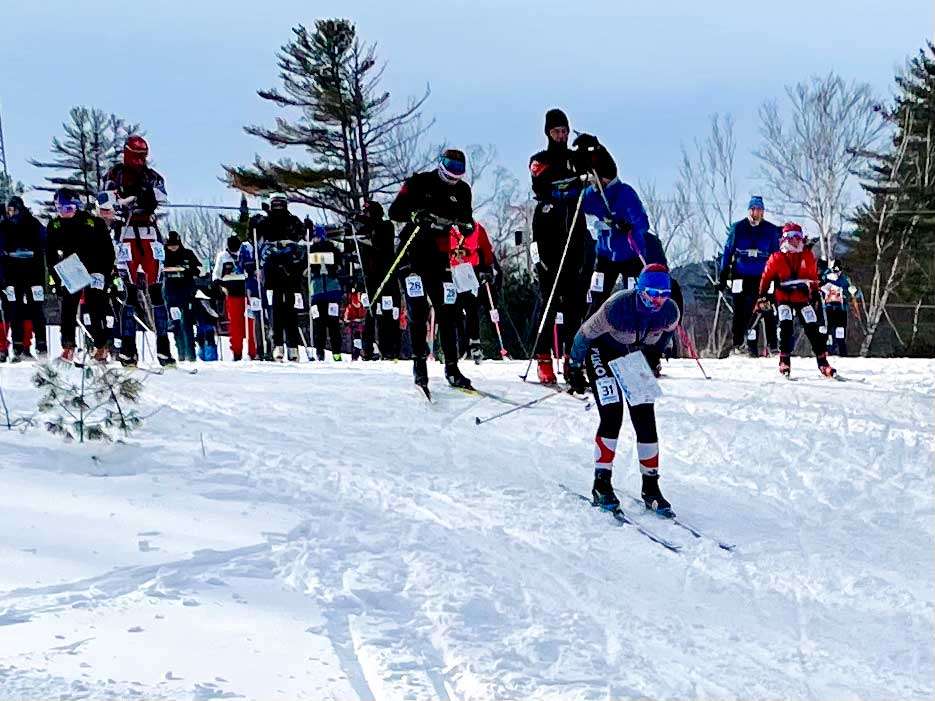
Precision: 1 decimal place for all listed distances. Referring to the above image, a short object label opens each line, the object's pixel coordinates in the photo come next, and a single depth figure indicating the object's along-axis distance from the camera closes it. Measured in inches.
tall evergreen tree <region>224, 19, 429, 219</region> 1164.5
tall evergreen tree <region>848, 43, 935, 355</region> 1282.0
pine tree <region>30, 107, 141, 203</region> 2039.9
